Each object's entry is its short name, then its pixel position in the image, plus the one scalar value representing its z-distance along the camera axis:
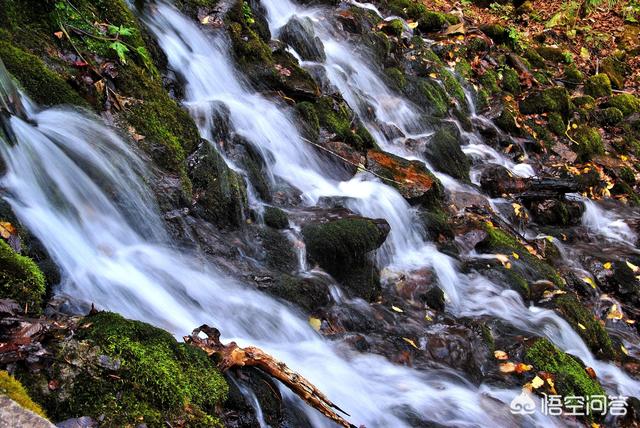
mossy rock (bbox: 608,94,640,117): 13.09
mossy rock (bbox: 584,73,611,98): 13.37
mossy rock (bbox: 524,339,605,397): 4.89
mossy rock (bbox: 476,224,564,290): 6.73
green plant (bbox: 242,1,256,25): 8.42
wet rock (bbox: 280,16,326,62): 9.20
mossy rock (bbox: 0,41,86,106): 4.34
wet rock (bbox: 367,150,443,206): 7.14
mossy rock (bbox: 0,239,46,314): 2.78
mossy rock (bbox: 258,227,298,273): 5.09
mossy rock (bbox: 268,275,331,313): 4.65
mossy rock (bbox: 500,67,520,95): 12.24
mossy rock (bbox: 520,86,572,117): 11.66
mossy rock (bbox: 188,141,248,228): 5.01
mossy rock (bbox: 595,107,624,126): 12.55
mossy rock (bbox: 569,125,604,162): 11.10
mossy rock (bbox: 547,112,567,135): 11.37
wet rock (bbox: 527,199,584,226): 8.71
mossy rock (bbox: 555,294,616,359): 5.90
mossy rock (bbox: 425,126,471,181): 8.70
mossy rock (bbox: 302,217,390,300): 5.30
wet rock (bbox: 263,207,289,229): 5.52
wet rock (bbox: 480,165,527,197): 8.84
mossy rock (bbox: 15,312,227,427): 2.32
